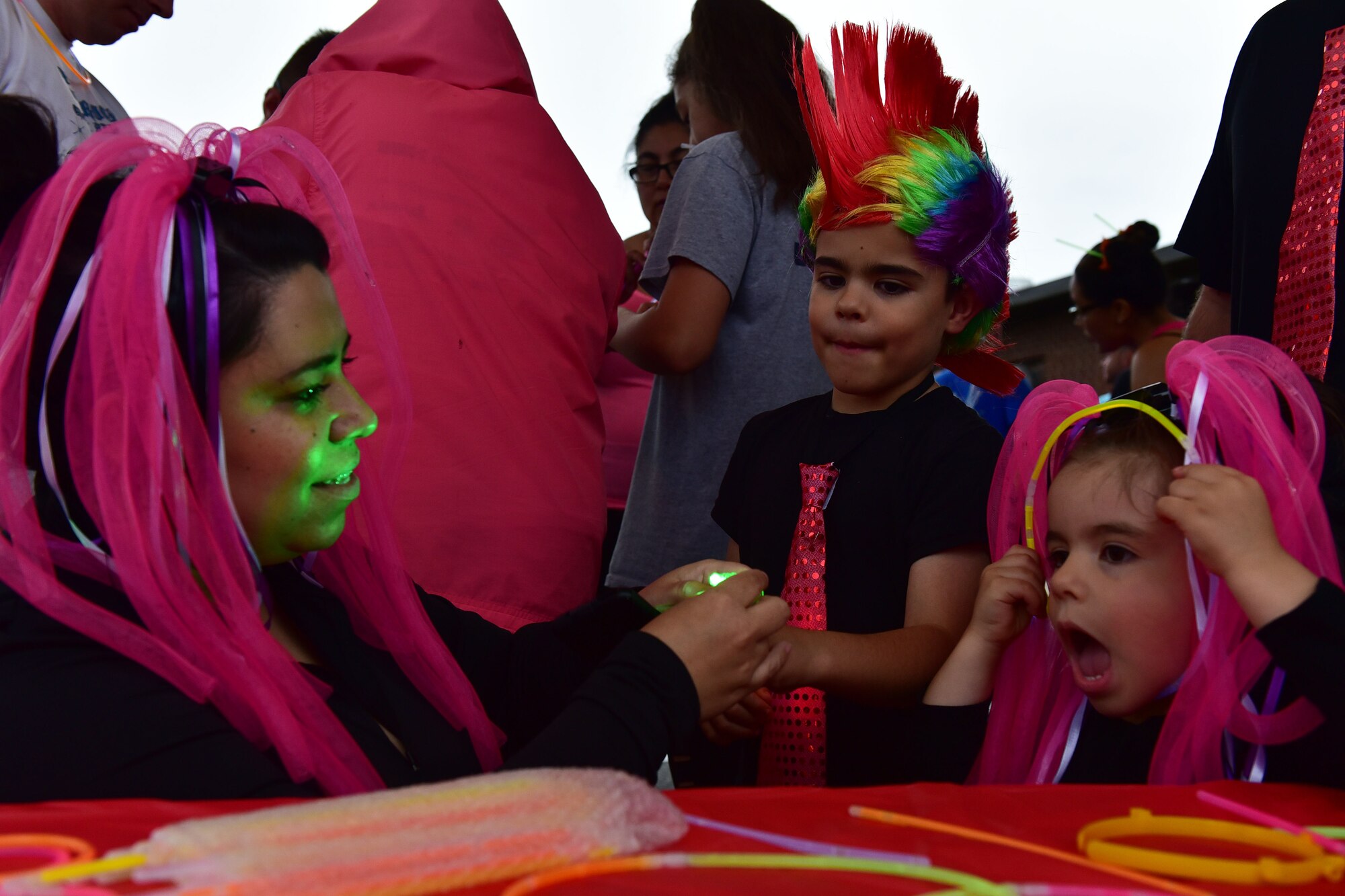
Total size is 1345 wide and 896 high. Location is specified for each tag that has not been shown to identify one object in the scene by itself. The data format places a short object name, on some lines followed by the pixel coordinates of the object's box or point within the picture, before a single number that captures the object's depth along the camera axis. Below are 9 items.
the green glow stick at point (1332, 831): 0.97
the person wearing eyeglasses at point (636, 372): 2.82
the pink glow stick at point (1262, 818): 0.93
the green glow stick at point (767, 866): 0.80
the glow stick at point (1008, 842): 0.82
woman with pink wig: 1.04
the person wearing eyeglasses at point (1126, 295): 4.48
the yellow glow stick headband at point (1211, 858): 0.86
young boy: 1.70
